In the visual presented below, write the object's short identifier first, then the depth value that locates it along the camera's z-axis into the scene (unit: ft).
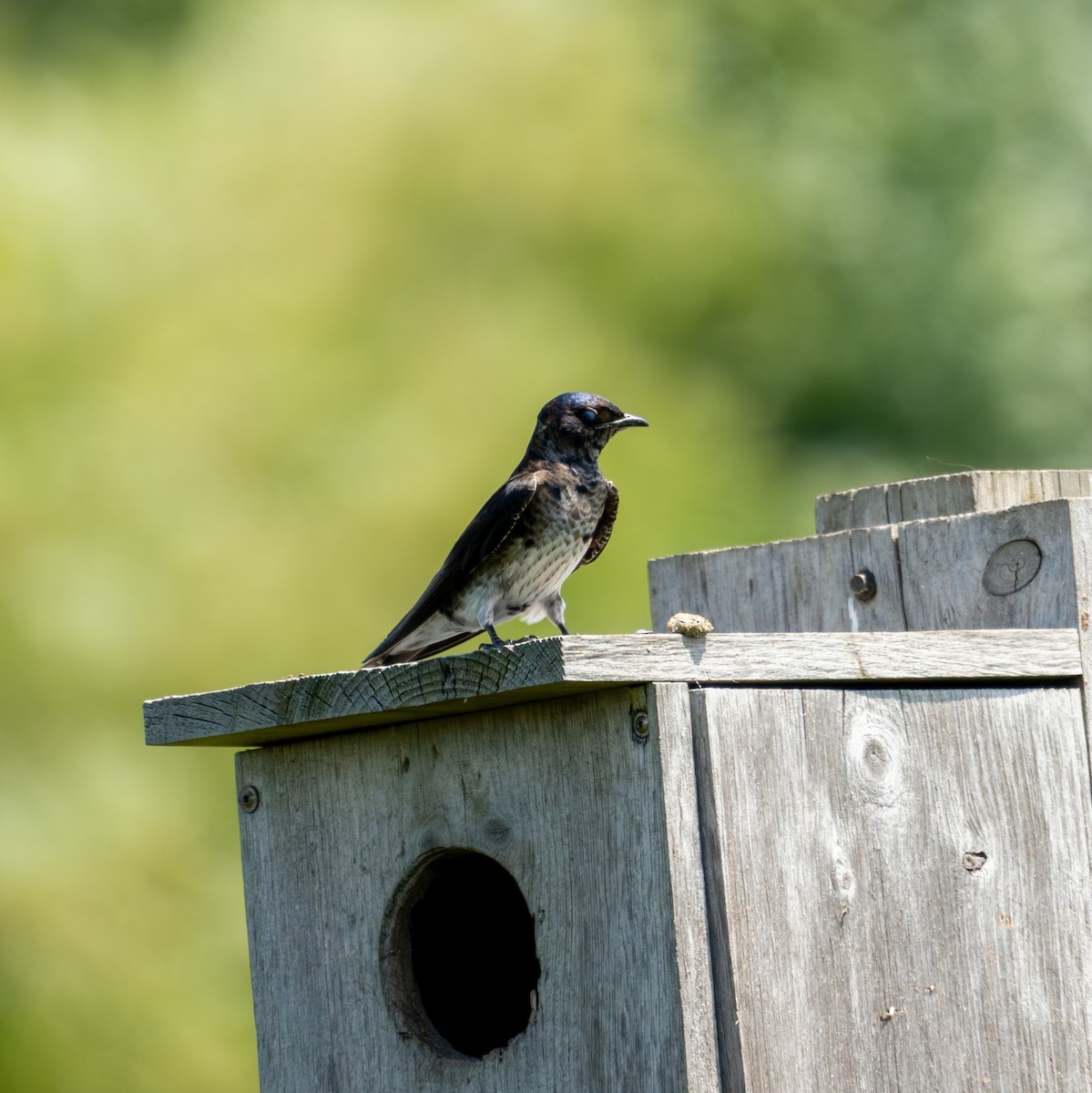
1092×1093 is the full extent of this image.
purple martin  21.99
